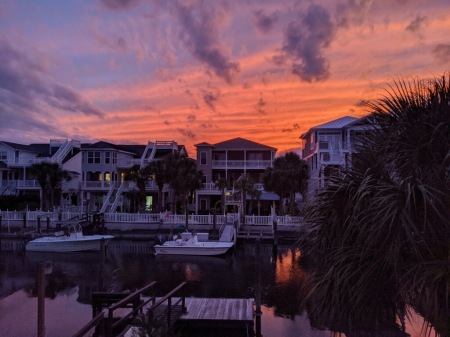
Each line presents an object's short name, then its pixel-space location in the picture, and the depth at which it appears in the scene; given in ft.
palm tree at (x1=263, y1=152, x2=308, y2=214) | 157.48
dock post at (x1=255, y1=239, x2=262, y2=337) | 49.62
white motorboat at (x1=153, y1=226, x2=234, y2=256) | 116.57
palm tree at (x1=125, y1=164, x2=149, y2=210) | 171.16
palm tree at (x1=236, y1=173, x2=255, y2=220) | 170.09
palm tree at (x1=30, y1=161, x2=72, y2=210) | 176.45
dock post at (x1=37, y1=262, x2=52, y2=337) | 34.19
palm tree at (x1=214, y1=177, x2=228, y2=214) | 171.74
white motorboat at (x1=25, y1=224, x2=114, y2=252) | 127.54
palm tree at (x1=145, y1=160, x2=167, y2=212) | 163.43
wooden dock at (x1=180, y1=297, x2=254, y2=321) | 49.43
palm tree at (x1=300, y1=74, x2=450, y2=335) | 17.17
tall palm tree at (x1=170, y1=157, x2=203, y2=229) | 159.02
